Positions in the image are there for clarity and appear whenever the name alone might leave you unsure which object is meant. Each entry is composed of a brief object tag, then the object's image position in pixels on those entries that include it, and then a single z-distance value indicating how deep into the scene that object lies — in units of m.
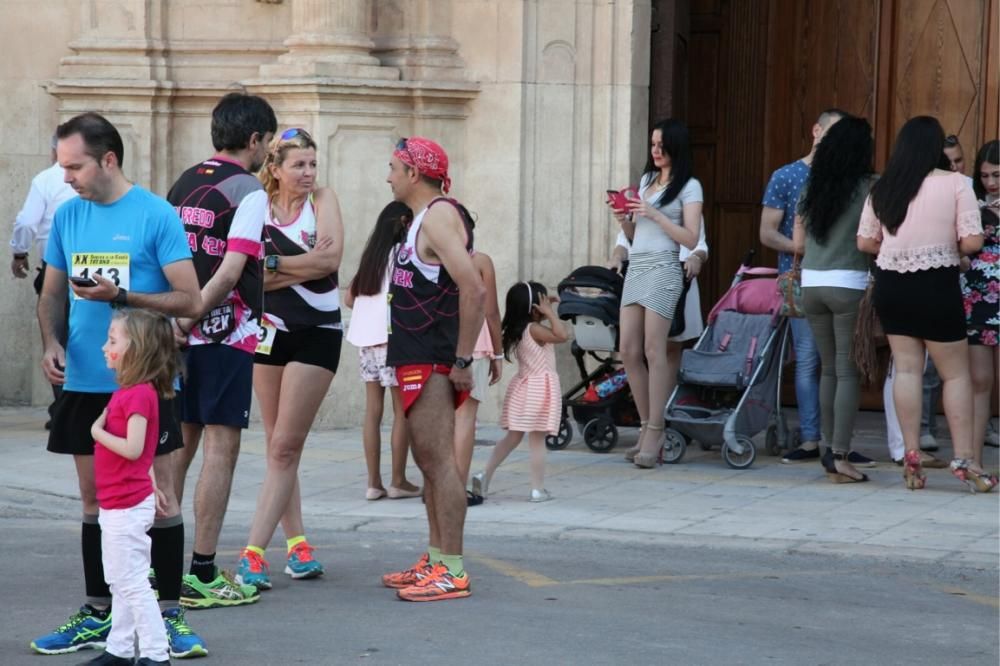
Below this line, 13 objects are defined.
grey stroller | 21.86
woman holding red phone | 21.64
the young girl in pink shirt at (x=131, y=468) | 11.87
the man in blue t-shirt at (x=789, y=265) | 22.52
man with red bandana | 14.57
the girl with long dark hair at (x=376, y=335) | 18.47
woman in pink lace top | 19.72
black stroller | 22.47
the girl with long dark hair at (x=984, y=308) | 20.92
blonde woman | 14.84
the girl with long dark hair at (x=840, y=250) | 20.84
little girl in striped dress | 19.17
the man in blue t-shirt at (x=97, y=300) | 12.58
